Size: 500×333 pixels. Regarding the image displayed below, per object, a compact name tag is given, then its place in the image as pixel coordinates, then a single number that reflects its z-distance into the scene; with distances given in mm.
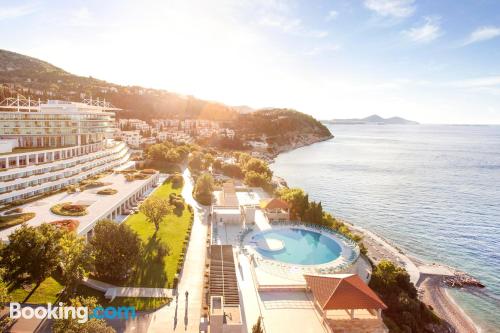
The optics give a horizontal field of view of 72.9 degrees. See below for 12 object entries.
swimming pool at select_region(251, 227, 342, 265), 37625
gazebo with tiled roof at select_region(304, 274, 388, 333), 25656
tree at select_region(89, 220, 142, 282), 29156
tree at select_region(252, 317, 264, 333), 22078
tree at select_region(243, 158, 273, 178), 76188
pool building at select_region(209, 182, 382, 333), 26109
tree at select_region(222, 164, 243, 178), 82375
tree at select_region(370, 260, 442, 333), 30375
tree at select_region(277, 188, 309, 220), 49656
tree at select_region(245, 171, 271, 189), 68275
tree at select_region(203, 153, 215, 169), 88331
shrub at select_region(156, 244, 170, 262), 34269
